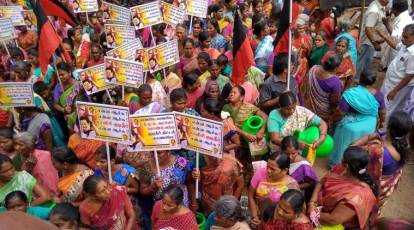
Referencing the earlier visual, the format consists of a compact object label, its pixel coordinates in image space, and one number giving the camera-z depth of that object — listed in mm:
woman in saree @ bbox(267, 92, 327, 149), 4672
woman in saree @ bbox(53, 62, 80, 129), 6050
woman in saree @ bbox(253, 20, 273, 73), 6906
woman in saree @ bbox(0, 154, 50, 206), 4090
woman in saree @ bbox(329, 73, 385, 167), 5254
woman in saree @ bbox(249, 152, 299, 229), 3762
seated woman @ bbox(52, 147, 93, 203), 4160
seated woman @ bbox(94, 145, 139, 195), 4296
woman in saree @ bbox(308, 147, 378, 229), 3424
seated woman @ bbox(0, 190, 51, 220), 3756
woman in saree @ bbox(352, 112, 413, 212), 4004
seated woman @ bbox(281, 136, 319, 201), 4086
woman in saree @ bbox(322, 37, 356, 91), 6527
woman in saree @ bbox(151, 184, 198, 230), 3637
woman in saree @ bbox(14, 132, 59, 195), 4527
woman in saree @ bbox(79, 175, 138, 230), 3738
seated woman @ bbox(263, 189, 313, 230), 3262
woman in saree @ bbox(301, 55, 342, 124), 5805
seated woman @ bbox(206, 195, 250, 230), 3476
